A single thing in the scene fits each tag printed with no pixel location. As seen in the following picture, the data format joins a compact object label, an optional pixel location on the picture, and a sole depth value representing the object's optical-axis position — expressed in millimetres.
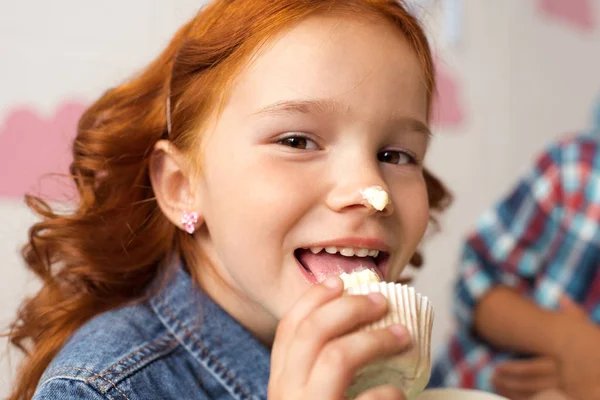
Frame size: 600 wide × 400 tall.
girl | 731
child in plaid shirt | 1298
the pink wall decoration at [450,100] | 1987
